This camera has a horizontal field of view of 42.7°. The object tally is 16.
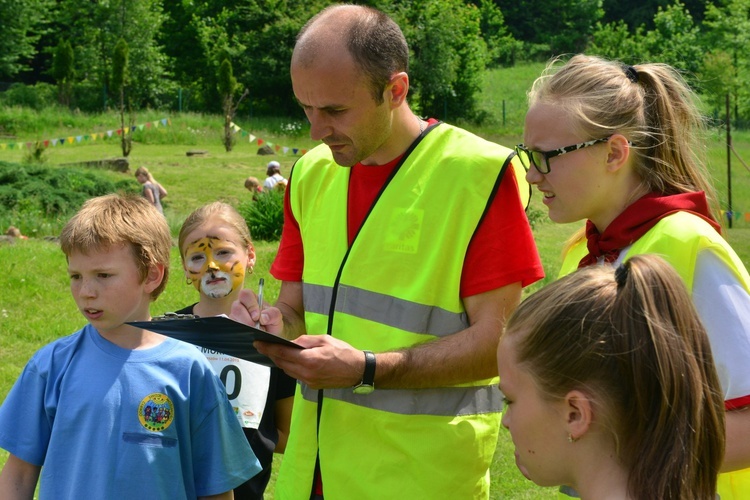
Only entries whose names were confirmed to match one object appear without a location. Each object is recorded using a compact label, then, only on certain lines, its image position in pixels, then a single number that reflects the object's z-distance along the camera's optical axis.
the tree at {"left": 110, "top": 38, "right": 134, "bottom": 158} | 25.61
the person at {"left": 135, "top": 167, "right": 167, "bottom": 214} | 16.48
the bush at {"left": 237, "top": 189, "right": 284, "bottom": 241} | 14.06
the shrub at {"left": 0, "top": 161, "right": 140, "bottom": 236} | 14.75
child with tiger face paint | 3.74
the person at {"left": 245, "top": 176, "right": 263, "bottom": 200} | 17.75
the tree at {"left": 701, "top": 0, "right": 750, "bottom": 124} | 30.42
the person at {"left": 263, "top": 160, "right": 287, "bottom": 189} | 17.34
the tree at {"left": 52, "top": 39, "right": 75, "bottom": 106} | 36.31
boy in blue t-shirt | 2.88
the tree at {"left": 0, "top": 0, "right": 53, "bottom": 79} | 40.91
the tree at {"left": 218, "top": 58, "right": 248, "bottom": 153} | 29.31
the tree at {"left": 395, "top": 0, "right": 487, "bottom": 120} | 41.53
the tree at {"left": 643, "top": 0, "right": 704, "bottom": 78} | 45.78
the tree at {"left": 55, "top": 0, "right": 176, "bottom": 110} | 39.97
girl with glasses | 2.49
